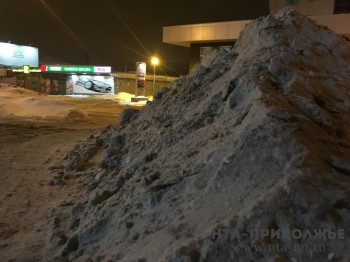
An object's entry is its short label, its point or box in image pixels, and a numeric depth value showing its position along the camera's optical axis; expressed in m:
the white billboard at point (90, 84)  34.50
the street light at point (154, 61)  31.53
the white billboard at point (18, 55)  47.70
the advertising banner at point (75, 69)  34.06
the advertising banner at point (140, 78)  28.12
